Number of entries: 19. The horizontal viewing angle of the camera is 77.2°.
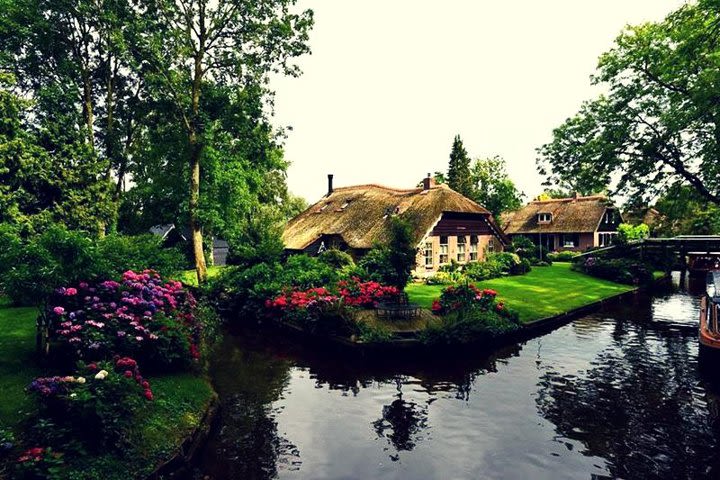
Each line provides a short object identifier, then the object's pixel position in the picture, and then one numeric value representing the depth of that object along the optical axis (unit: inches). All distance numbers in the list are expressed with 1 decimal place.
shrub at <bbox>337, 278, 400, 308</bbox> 776.3
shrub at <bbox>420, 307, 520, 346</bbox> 652.1
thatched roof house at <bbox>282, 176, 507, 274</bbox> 1331.2
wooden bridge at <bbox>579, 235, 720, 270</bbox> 1340.6
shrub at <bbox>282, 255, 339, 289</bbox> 904.3
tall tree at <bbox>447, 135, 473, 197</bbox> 2330.2
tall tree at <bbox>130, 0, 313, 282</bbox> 1017.5
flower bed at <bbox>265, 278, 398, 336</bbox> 706.2
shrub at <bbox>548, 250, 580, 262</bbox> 1915.6
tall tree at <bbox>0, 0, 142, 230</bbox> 1012.5
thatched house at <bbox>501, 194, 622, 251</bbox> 2218.3
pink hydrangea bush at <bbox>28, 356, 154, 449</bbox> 302.8
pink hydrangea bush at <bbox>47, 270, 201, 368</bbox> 402.6
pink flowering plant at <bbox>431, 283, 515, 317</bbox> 768.9
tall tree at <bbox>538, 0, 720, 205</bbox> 763.2
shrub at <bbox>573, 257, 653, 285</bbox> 1359.5
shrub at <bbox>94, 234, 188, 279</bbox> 505.4
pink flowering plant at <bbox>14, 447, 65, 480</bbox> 263.0
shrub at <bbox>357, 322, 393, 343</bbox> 644.1
